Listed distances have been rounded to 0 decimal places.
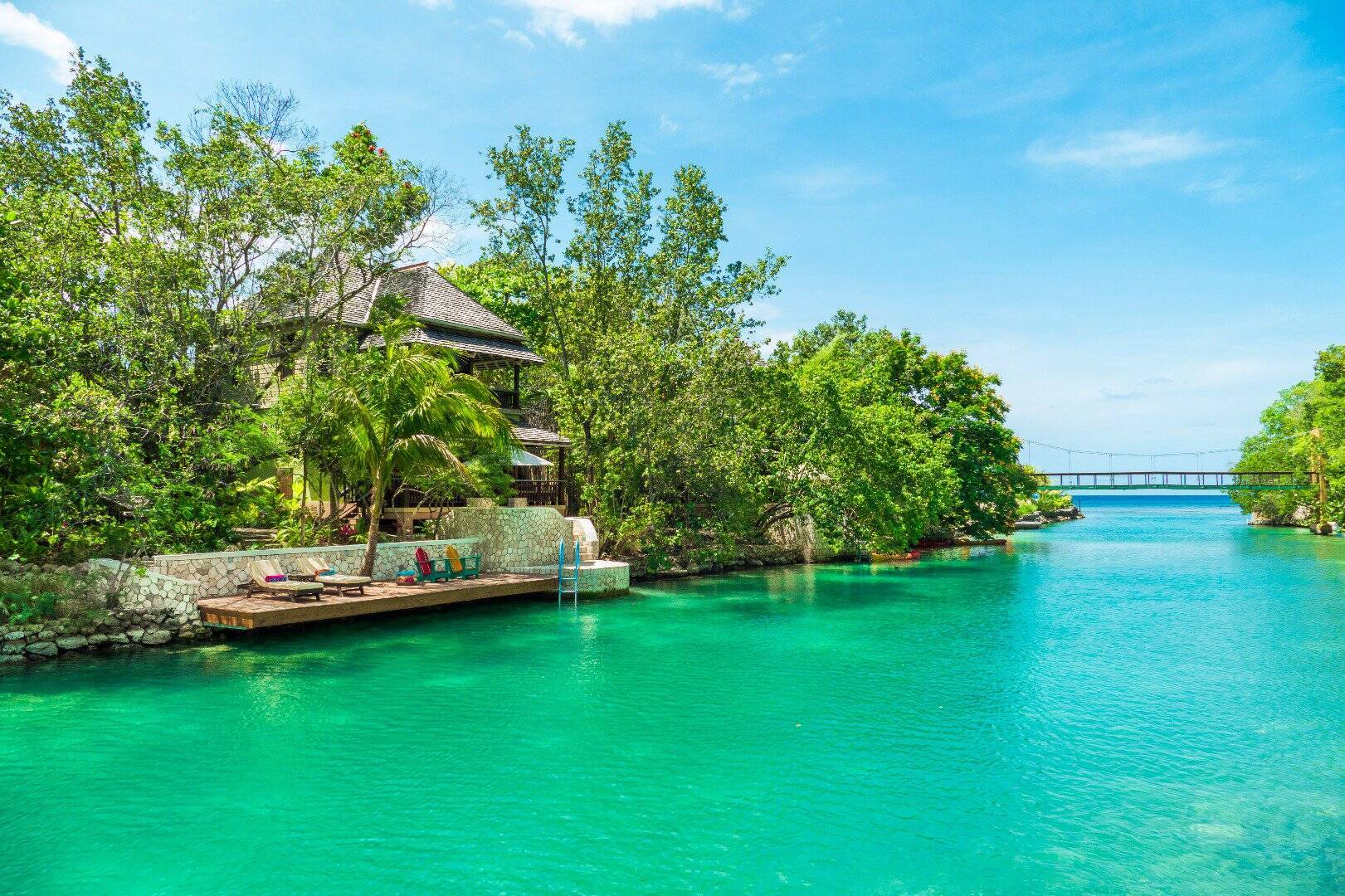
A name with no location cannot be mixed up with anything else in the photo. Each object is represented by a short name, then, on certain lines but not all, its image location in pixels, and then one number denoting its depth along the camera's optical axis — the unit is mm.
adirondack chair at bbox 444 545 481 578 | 20562
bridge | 59500
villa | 23797
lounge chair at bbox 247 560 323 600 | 16203
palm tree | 18875
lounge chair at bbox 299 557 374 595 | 16672
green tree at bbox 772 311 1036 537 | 40781
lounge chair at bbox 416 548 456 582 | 20156
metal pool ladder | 21234
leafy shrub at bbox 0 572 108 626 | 13688
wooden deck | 15250
